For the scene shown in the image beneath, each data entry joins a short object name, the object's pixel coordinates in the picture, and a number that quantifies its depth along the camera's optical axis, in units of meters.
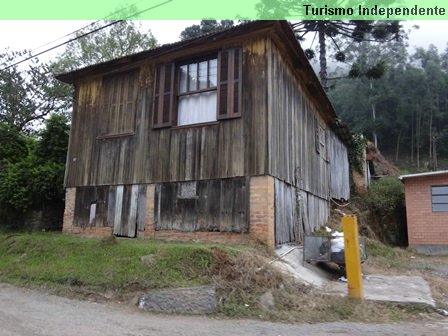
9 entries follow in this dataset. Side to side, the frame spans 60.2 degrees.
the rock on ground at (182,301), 6.09
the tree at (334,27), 20.78
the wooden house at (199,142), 9.16
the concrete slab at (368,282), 6.84
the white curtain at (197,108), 9.84
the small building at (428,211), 16.05
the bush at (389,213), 19.22
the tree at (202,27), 36.94
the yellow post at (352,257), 6.49
